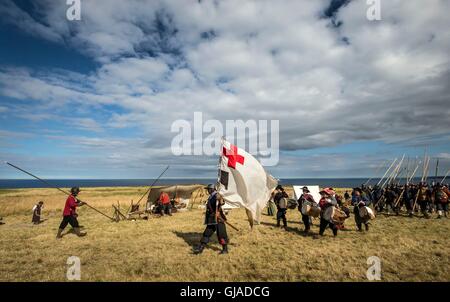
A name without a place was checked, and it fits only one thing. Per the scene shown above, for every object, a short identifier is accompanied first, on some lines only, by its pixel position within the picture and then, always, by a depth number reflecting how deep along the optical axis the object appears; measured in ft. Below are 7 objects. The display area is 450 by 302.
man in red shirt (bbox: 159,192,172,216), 68.82
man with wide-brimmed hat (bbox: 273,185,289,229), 47.28
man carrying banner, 32.27
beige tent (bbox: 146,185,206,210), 77.94
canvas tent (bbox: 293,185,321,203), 74.13
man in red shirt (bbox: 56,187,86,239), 41.24
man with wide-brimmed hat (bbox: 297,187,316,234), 43.60
